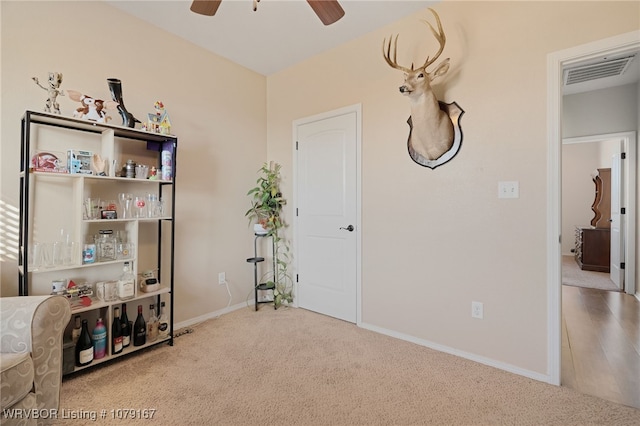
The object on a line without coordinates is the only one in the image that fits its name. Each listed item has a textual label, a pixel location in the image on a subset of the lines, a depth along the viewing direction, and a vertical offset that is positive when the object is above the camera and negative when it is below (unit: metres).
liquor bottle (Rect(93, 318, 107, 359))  2.00 -0.90
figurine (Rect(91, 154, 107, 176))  2.04 +0.34
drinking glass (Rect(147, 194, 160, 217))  2.30 +0.05
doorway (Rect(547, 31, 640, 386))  1.85 +0.04
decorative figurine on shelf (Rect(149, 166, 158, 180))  2.33 +0.33
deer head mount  2.11 +0.74
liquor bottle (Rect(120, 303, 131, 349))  2.17 -0.89
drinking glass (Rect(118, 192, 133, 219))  2.20 +0.05
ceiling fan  1.60 +1.18
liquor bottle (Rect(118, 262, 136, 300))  2.11 -0.53
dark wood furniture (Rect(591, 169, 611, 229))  5.11 +0.26
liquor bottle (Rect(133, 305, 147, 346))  2.22 -0.92
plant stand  3.19 -0.80
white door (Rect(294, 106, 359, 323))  2.87 -0.01
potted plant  3.29 -0.06
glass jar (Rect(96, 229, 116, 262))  2.12 -0.25
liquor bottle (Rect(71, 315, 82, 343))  1.98 -0.82
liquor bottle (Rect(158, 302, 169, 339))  2.41 -0.96
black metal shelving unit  1.74 +0.24
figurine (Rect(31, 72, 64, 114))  1.85 +0.79
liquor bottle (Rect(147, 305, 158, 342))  2.32 -0.94
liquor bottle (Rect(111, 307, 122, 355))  2.09 -0.89
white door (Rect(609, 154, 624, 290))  3.94 -0.16
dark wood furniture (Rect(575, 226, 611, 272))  4.98 -0.59
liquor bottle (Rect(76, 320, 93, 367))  1.92 -0.91
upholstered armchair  1.16 -0.64
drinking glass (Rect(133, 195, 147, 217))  2.25 +0.04
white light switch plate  2.00 +0.18
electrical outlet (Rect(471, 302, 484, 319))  2.15 -0.72
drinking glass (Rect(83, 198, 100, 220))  2.00 +0.02
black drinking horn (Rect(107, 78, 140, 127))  2.11 +0.84
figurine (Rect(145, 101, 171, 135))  2.31 +0.75
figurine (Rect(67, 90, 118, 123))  1.96 +0.74
